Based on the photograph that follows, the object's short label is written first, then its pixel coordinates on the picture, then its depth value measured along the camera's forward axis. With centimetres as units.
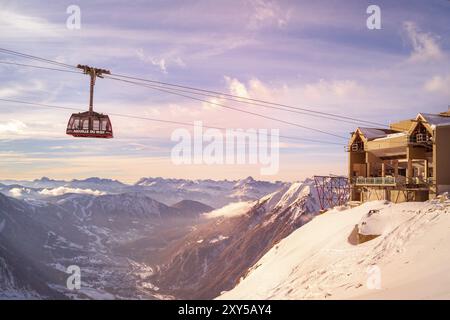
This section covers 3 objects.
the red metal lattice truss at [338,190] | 6506
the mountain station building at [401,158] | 4831
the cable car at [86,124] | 3609
